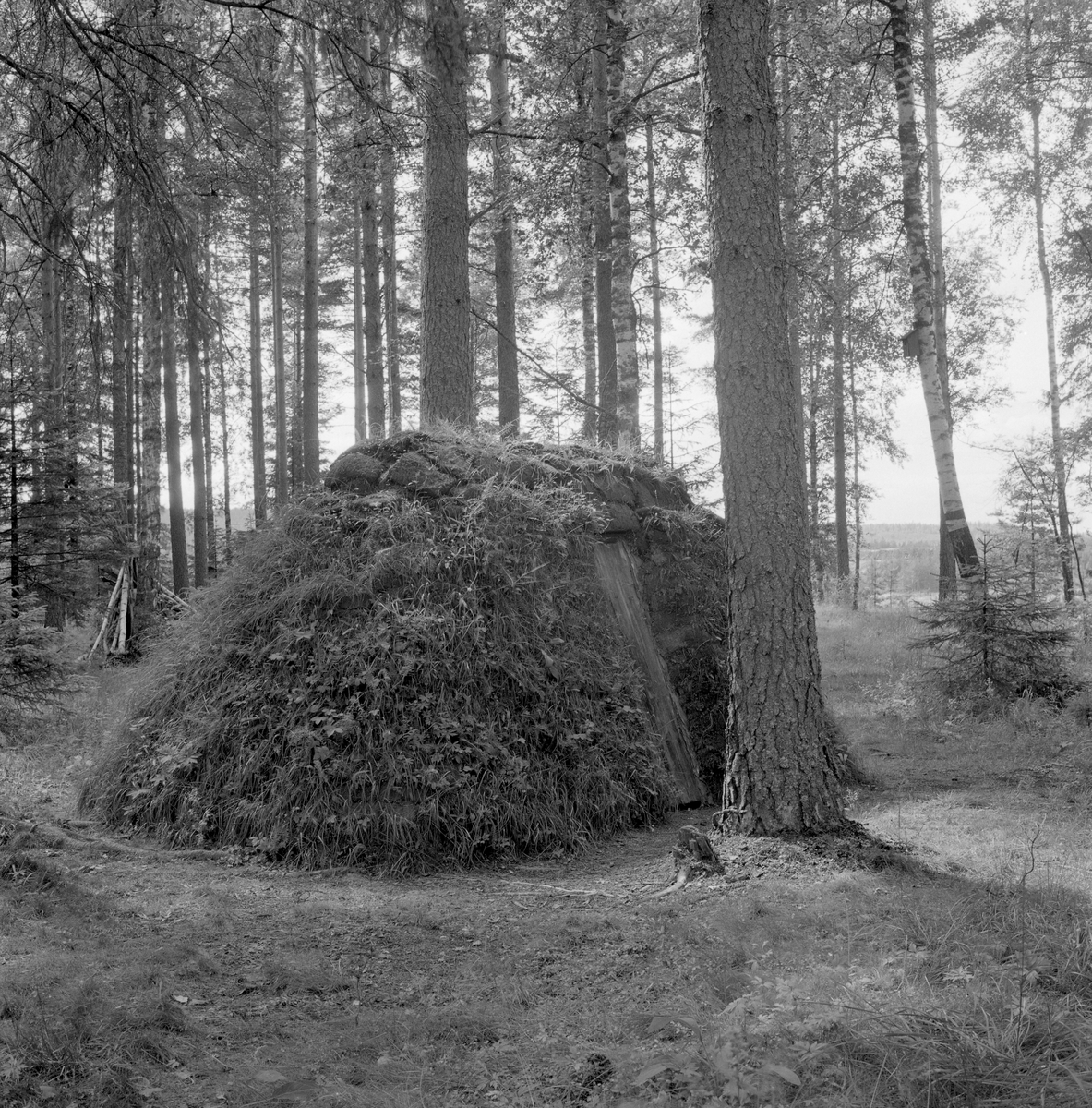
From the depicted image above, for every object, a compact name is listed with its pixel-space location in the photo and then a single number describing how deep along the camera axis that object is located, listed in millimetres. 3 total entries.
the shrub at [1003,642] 8828
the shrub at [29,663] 5727
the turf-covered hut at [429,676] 5223
